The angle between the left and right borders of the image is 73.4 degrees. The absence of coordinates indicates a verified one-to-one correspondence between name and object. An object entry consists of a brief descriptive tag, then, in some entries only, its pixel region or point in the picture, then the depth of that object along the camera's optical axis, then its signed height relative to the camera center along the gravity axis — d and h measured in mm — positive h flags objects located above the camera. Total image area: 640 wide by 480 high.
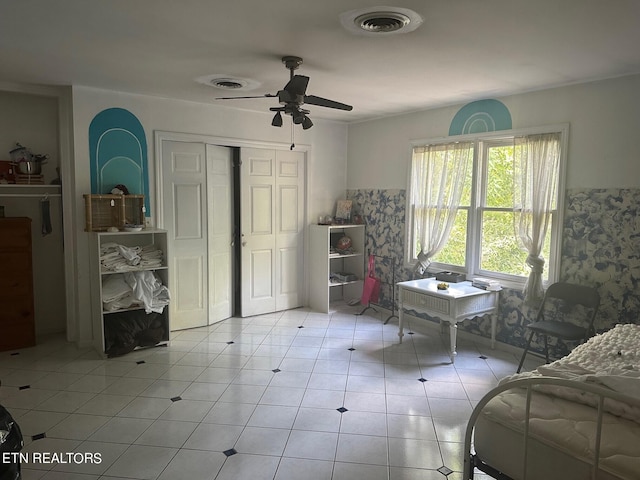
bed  1628 -912
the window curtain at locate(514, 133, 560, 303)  4035 +136
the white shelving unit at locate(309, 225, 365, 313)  5715 -838
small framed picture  6085 -58
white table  4160 -958
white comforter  1753 -846
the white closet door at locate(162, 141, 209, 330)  4824 -242
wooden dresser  4148 -784
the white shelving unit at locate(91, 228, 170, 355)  4109 -641
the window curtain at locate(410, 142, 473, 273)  4809 +197
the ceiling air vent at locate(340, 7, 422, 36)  2379 +1076
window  4098 +42
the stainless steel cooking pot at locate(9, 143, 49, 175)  4336 +444
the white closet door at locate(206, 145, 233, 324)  5137 -300
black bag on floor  1711 -1004
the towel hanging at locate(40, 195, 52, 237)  4551 -118
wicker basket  4164 -57
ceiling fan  3096 +817
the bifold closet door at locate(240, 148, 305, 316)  5441 -313
